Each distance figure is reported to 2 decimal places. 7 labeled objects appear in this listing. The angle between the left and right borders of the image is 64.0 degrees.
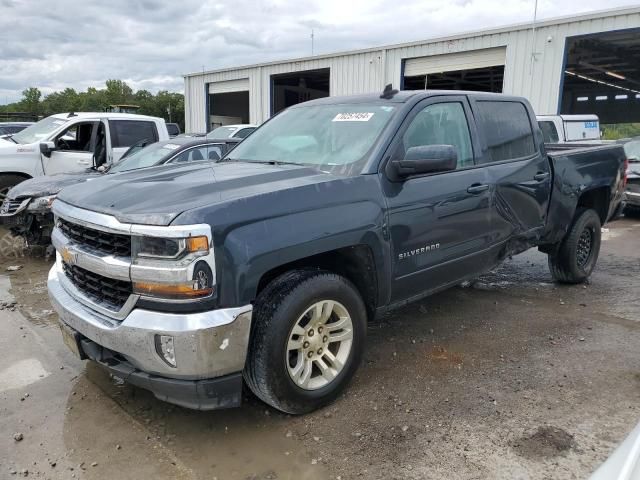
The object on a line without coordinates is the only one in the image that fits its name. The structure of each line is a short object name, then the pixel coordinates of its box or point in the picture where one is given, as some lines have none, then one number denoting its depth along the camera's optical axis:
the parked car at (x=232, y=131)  14.21
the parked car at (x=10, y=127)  16.48
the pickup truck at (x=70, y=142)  8.44
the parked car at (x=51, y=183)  6.42
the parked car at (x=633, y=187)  9.83
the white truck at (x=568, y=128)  10.41
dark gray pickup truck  2.49
